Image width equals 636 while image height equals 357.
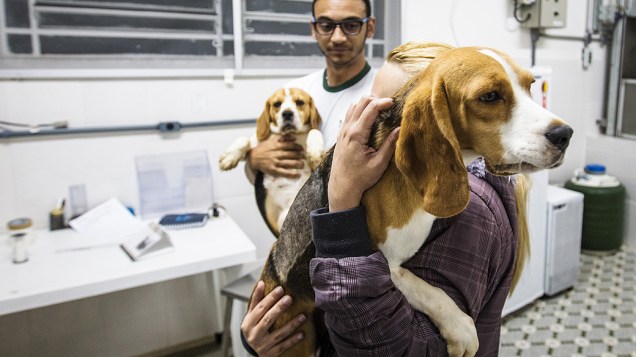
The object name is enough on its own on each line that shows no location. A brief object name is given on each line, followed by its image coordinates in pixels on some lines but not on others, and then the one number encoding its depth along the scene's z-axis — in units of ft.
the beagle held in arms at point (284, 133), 6.32
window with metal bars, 8.40
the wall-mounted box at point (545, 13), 13.10
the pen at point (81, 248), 7.30
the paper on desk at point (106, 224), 7.70
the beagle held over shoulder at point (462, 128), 2.43
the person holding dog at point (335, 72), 6.31
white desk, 6.07
